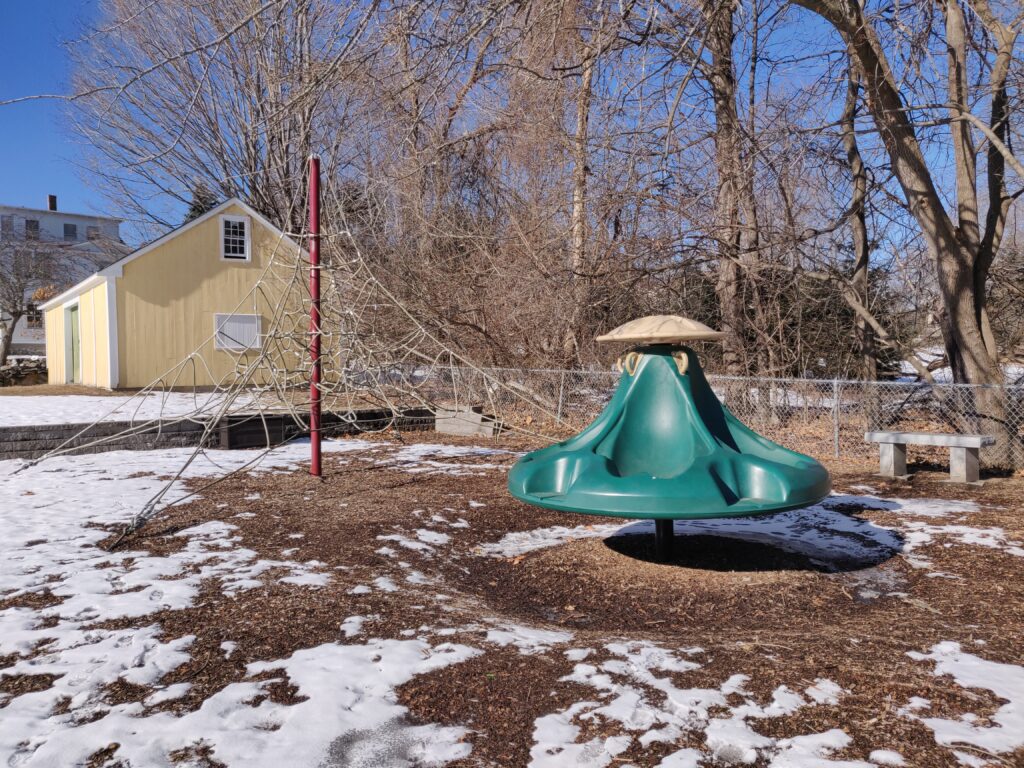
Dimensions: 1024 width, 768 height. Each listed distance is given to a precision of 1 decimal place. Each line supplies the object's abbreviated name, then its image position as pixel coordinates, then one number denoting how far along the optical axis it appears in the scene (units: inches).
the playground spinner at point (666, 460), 175.5
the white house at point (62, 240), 1413.6
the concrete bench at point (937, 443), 331.0
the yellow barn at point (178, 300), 751.7
